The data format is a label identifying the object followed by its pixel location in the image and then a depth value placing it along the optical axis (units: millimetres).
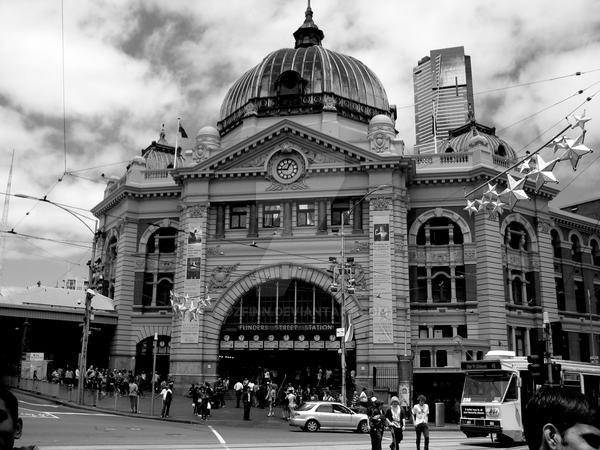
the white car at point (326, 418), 31047
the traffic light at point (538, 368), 19744
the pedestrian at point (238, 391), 41150
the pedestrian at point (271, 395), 38750
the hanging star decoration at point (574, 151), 13688
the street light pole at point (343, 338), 36562
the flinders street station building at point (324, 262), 48656
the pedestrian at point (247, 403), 35344
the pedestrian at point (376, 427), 19086
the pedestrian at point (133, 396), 36812
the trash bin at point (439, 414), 37406
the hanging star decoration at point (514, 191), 15484
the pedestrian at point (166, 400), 35609
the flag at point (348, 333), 40841
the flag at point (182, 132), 63144
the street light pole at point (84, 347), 38875
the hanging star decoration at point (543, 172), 14359
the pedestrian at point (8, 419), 2779
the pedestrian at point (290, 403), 37606
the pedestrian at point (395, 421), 20297
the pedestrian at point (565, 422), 3145
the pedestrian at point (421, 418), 21297
